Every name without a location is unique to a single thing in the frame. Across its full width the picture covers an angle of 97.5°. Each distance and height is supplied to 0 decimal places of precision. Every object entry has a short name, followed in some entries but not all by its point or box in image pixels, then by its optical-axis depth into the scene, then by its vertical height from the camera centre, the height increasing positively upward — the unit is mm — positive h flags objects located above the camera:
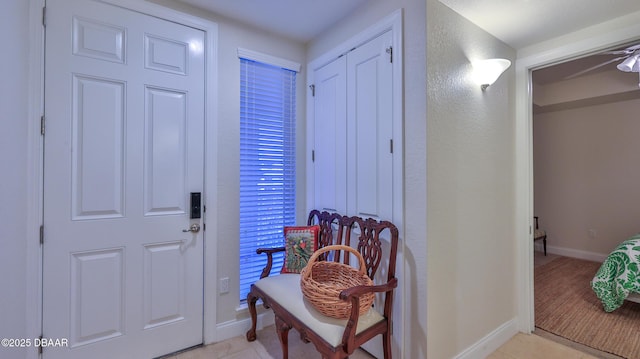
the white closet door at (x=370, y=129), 1819 +364
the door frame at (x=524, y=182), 2287 -4
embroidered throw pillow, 2125 -497
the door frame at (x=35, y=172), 1571 +53
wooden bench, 1388 -706
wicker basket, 1464 -599
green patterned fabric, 2531 -889
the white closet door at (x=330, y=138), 2168 +357
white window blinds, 2312 +175
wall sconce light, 1876 +767
